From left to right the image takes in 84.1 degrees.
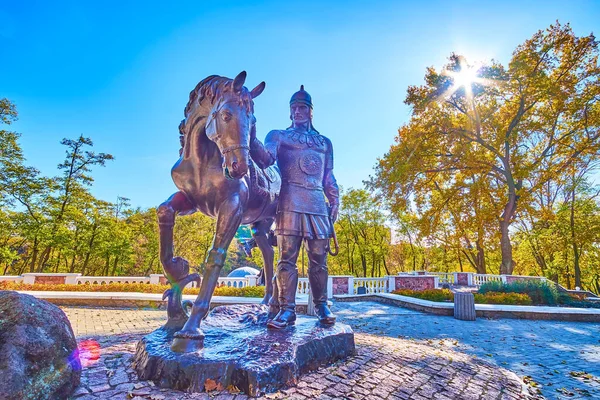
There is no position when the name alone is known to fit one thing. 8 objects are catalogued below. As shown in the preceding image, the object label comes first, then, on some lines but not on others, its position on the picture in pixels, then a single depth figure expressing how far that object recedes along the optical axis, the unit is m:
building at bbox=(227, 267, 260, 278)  20.36
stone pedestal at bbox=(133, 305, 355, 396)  2.41
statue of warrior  3.68
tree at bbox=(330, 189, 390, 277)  28.55
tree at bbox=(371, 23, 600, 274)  16.55
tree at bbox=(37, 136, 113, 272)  19.40
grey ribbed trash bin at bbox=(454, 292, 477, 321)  9.12
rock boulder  2.01
